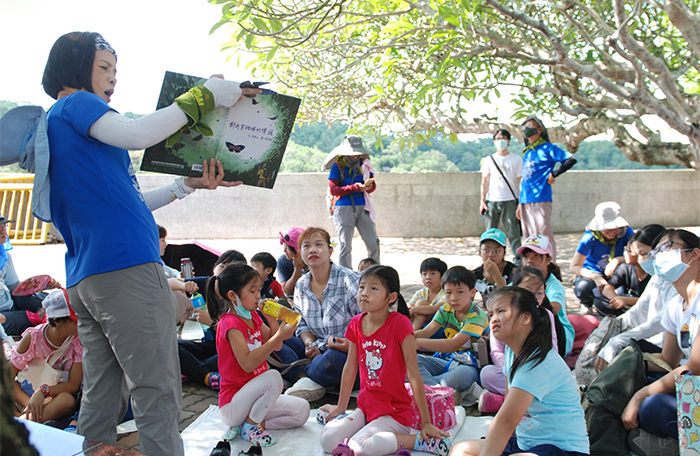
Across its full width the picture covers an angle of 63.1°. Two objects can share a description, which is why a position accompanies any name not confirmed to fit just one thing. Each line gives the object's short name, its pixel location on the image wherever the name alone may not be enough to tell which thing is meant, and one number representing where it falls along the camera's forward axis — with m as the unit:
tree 5.39
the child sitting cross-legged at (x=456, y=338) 3.66
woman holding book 1.98
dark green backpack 2.76
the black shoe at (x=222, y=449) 2.67
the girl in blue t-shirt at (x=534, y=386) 2.27
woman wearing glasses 2.63
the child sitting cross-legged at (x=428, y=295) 4.44
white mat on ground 2.97
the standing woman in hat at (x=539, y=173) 6.91
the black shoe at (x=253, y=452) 2.74
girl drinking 3.03
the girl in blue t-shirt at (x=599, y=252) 5.16
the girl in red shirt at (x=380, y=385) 2.81
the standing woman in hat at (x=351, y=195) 6.79
